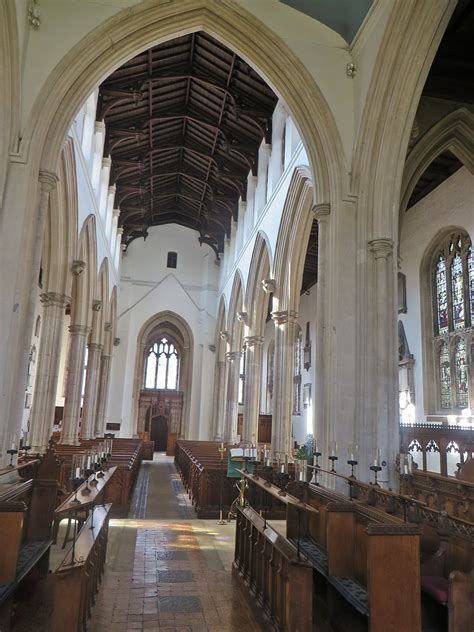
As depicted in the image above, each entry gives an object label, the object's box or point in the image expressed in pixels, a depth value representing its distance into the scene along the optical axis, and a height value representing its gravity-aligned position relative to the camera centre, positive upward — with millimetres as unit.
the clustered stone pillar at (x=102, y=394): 18886 +1114
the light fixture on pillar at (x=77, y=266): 10698 +3173
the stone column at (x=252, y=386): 14141 +1232
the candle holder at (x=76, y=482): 4333 -471
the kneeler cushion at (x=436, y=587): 3139 -899
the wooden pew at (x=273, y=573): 2945 -926
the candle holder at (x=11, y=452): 5425 -306
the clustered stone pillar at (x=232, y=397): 17922 +1132
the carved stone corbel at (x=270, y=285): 12266 +3370
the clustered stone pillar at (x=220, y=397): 20211 +1275
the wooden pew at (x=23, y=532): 3383 -844
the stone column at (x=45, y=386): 9445 +658
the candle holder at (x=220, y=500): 7446 -1028
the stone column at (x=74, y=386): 12195 +889
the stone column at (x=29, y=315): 6055 +1258
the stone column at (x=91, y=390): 15734 +1048
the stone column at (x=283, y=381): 11211 +1096
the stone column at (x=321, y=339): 6707 +1234
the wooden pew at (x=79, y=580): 2709 -865
